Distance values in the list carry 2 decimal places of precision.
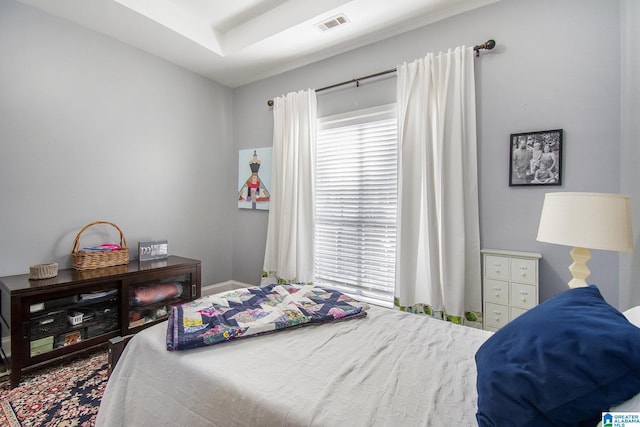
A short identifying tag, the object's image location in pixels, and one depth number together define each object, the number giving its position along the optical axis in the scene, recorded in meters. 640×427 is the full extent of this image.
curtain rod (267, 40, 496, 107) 2.11
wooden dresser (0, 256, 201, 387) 1.88
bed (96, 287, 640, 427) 0.67
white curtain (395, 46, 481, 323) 2.18
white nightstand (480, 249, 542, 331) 1.87
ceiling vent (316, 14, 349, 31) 2.42
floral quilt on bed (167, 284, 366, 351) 1.31
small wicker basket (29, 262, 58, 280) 2.07
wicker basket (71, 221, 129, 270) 2.37
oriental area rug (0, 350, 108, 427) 1.60
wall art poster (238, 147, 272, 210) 3.53
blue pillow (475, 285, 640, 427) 0.63
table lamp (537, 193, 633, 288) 1.26
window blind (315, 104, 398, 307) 2.68
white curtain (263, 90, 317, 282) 3.06
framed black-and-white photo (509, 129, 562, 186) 1.94
